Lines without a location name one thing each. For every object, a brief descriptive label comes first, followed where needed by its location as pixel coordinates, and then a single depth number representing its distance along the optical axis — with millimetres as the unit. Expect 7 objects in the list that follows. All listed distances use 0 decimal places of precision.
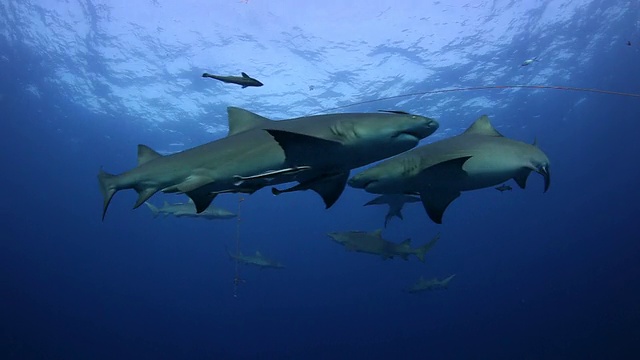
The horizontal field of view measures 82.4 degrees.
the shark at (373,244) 10666
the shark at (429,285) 16859
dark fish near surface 6984
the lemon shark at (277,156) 3021
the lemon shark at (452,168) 3785
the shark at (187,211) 16181
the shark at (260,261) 20422
